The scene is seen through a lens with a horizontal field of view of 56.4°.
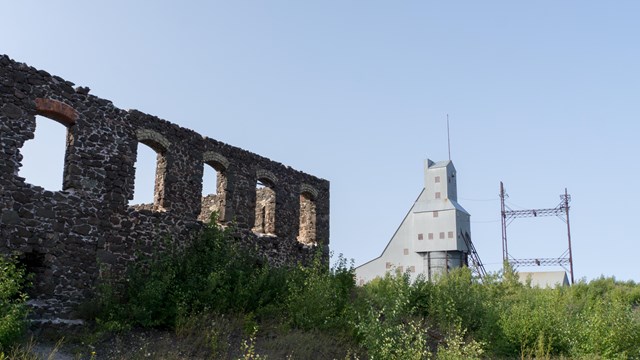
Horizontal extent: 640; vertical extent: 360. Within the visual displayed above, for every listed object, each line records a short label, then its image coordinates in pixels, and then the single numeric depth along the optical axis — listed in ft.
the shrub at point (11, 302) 34.88
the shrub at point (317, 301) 49.14
